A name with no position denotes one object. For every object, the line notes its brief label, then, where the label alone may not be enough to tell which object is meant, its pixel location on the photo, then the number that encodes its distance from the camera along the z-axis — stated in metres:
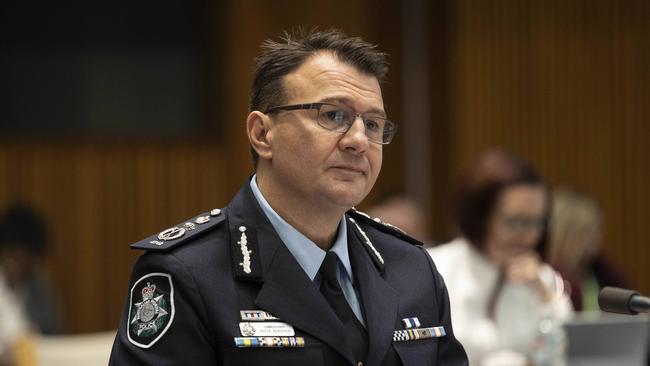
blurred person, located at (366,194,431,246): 14.66
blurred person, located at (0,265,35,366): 11.05
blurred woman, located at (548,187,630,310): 12.74
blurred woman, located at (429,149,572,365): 8.27
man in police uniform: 4.43
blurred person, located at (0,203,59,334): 14.18
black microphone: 4.62
